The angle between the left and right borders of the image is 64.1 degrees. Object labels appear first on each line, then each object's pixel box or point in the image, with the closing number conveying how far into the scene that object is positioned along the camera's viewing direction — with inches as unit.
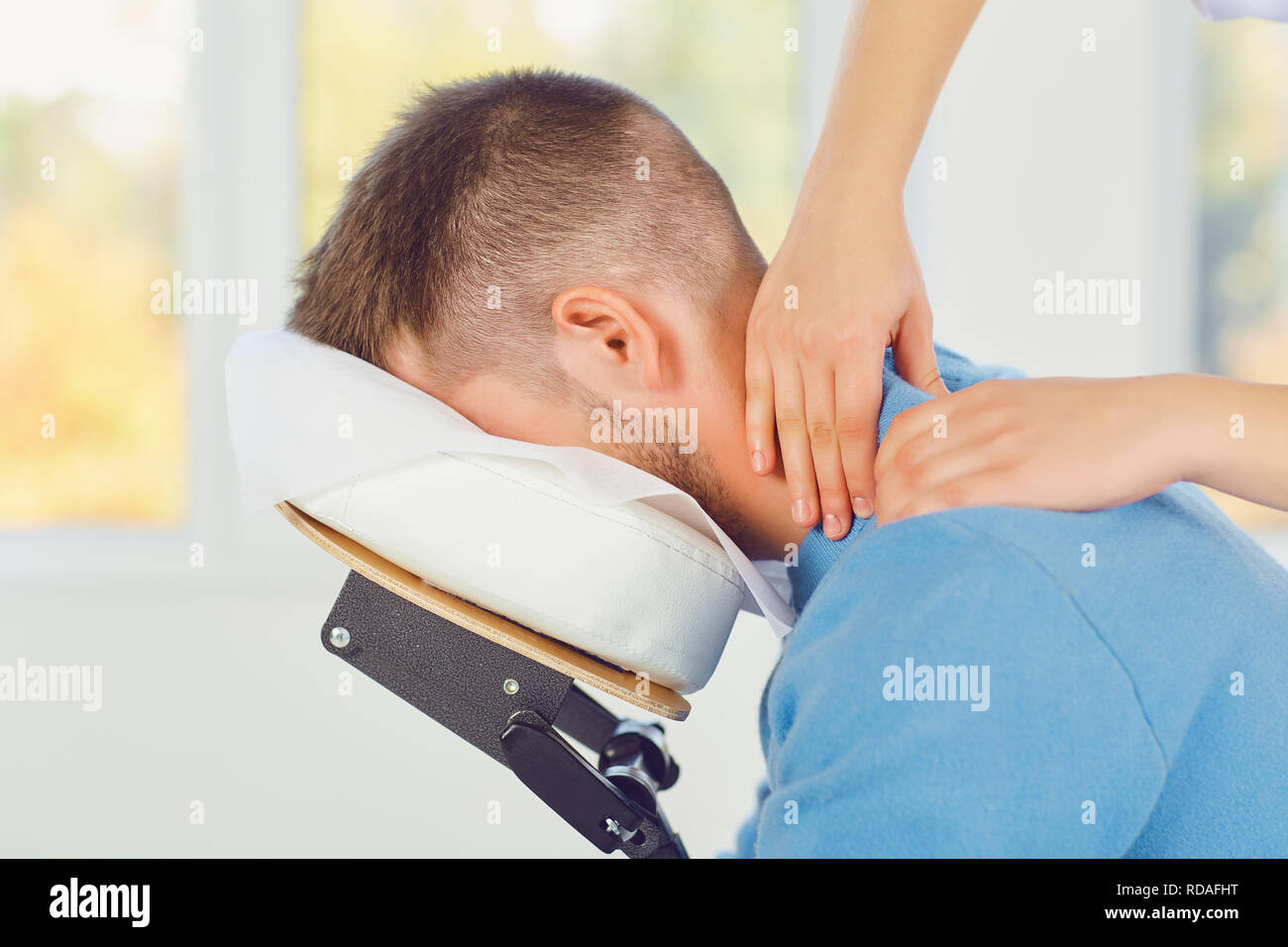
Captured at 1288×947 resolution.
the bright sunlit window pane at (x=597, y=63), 93.6
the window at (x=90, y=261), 92.7
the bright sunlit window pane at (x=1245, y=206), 104.7
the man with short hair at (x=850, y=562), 23.8
